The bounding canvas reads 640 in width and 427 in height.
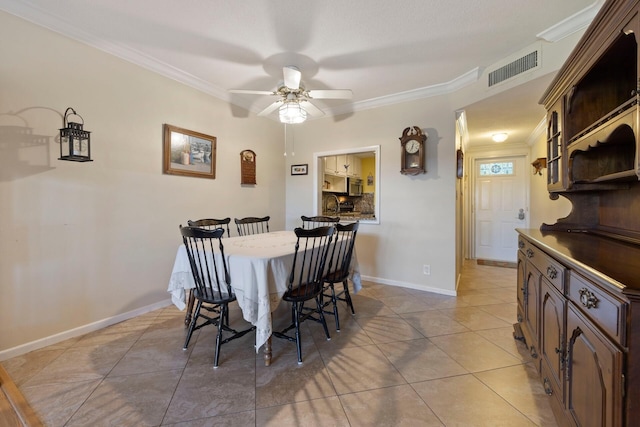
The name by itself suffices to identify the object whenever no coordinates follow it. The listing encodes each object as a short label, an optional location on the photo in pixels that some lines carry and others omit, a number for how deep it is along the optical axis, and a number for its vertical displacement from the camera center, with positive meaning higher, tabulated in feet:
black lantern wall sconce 7.11 +1.84
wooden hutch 2.87 -0.65
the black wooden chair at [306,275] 6.62 -1.68
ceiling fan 9.02 +3.80
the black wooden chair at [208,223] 8.93 -0.41
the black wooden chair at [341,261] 8.11 -1.58
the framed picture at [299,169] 14.89 +2.22
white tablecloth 6.05 -1.55
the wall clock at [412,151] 11.43 +2.49
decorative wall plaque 12.91 +2.06
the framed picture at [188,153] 9.88 +2.19
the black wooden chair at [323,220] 11.20 -0.38
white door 17.11 +0.27
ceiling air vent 8.08 +4.37
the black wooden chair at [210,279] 6.41 -1.66
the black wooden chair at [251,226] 11.09 -0.74
